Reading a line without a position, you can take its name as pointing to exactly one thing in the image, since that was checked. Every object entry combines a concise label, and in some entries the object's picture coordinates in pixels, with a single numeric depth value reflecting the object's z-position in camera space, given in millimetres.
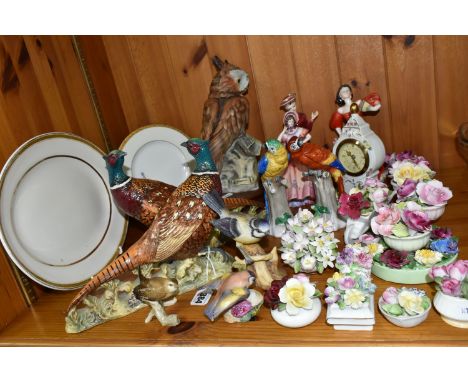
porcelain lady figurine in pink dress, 1159
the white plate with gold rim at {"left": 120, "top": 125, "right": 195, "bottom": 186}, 1229
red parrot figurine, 1103
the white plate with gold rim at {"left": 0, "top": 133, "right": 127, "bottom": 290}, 981
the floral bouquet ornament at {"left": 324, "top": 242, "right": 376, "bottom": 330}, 820
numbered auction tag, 993
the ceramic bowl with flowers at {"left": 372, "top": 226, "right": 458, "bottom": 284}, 896
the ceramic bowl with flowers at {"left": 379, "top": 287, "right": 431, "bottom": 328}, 790
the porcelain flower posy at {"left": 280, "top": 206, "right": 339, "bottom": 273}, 977
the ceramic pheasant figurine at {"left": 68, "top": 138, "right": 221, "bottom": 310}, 974
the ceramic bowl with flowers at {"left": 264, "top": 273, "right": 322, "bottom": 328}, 841
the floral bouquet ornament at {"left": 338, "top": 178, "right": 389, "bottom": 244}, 1019
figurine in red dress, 1173
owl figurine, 1220
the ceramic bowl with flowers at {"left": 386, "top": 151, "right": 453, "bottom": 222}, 960
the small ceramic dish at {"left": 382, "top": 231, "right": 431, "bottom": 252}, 916
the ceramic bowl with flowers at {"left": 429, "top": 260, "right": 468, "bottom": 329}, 773
